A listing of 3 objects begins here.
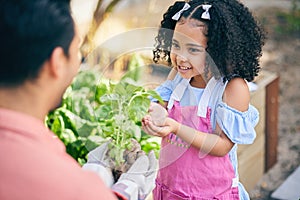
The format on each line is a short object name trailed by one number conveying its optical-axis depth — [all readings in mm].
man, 1165
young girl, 1931
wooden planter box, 3262
